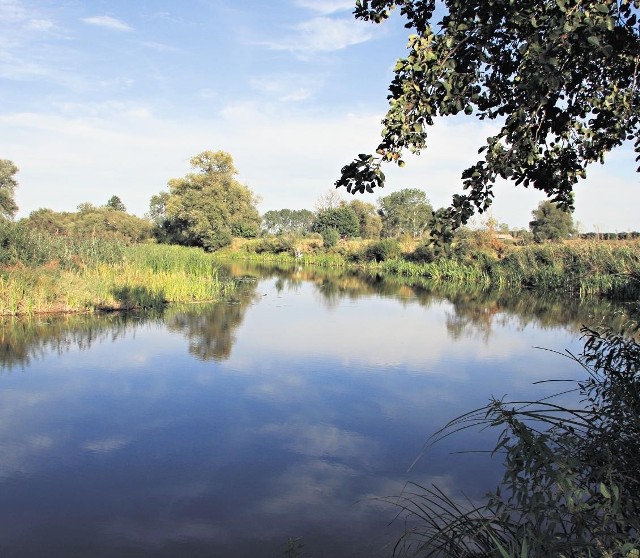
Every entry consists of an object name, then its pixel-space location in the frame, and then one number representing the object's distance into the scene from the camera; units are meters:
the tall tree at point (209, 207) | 40.12
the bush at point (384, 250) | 32.39
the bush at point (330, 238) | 38.31
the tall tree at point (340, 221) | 49.34
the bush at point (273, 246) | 39.88
